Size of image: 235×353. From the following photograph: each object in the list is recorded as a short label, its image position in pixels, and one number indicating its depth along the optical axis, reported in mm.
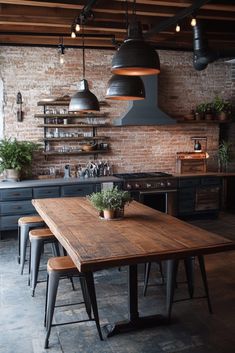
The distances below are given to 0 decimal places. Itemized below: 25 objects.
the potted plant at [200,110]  7970
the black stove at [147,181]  6953
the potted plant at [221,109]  8062
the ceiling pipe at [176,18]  4633
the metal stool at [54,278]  3143
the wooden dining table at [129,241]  2654
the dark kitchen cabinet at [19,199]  6219
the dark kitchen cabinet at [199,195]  7375
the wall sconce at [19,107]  6973
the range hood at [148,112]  7254
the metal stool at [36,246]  4090
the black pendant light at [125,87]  3715
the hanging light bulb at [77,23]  5160
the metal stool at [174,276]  3479
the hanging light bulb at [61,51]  6793
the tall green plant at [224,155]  8094
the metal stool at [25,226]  4695
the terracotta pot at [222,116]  8055
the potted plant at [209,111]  7992
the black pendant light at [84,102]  4688
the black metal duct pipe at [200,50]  6113
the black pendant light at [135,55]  2943
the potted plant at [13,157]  6656
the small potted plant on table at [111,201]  3664
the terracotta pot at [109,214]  3713
